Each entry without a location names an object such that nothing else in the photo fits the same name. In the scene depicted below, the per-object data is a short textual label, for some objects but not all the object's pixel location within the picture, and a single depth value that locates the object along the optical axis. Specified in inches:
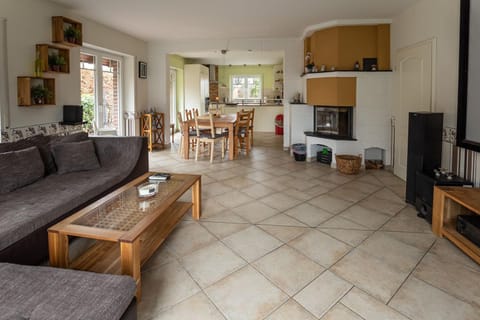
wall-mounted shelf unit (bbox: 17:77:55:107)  151.7
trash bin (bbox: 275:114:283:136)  402.0
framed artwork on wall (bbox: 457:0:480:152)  111.9
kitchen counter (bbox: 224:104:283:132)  422.9
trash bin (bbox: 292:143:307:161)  239.5
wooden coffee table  71.6
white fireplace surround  208.5
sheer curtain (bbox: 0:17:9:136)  145.0
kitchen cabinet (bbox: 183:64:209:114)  398.0
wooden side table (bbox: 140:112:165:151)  281.0
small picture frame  276.7
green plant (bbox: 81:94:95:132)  218.1
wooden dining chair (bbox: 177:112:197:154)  237.3
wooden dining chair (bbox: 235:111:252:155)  258.5
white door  157.2
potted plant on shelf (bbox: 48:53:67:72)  168.4
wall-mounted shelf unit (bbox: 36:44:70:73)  161.0
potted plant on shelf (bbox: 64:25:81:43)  176.3
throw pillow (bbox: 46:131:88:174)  130.1
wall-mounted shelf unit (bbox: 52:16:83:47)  171.2
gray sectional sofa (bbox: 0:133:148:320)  49.7
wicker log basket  198.4
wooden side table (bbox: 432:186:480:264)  97.0
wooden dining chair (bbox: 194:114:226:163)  232.4
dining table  237.9
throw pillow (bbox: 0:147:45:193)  105.7
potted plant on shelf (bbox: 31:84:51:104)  157.5
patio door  219.5
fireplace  221.9
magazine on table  120.1
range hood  464.1
